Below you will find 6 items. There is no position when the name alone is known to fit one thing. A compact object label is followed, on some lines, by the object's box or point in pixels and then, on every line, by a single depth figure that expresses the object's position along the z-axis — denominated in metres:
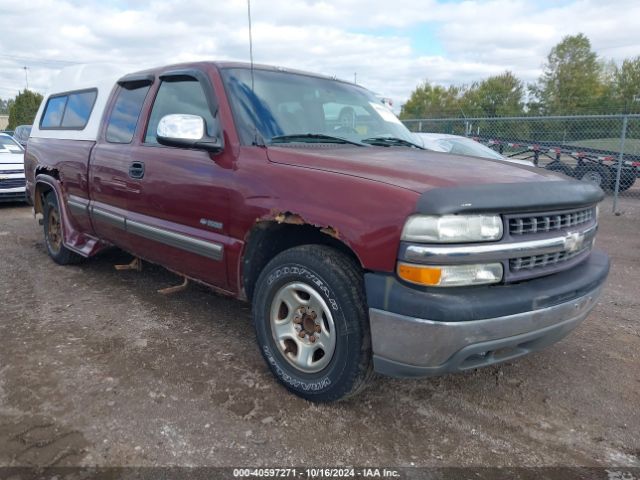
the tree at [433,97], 56.97
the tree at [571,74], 45.78
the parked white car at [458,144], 8.27
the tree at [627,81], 42.81
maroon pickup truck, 2.23
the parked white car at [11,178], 9.39
